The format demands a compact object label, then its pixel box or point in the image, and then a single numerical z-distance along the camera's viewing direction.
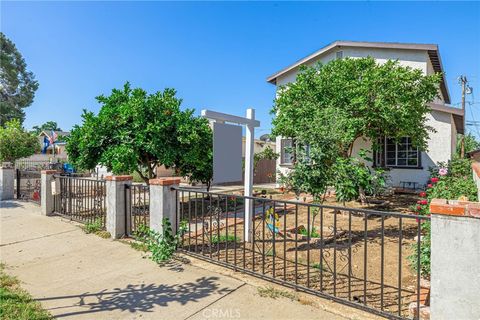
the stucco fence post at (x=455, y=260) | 2.26
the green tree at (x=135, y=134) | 7.37
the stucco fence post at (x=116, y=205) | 5.66
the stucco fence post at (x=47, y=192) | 7.84
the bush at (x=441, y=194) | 3.51
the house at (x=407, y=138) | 11.64
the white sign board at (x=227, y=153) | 4.64
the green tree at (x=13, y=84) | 27.00
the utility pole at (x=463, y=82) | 23.45
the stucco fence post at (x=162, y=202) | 4.80
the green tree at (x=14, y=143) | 16.45
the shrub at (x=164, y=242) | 4.48
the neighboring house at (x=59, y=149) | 34.09
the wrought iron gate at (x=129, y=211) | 5.81
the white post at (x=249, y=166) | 5.30
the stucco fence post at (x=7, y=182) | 11.10
